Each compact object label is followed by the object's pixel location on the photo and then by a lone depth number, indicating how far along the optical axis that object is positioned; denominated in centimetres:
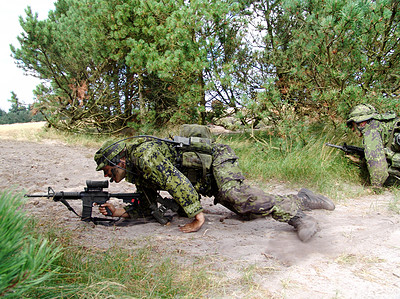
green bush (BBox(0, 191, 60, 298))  116
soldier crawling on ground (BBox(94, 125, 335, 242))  321
